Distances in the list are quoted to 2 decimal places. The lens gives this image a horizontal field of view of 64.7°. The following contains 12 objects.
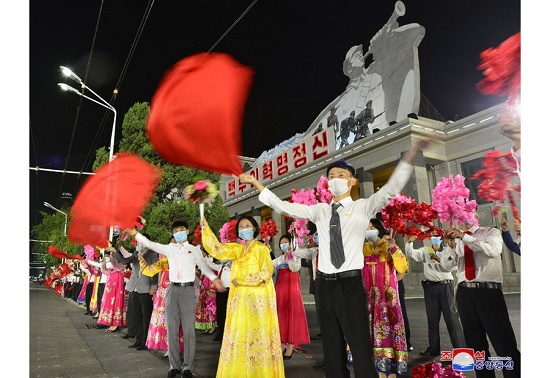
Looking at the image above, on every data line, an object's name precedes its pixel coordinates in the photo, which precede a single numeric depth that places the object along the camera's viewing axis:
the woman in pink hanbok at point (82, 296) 19.31
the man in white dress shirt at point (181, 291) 5.09
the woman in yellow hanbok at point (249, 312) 4.34
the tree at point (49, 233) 31.55
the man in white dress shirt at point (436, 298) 5.92
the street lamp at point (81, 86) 12.69
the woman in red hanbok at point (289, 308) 6.32
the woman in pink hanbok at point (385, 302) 4.49
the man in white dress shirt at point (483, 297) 3.63
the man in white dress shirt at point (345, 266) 3.09
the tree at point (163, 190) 14.58
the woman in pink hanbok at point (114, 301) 10.07
